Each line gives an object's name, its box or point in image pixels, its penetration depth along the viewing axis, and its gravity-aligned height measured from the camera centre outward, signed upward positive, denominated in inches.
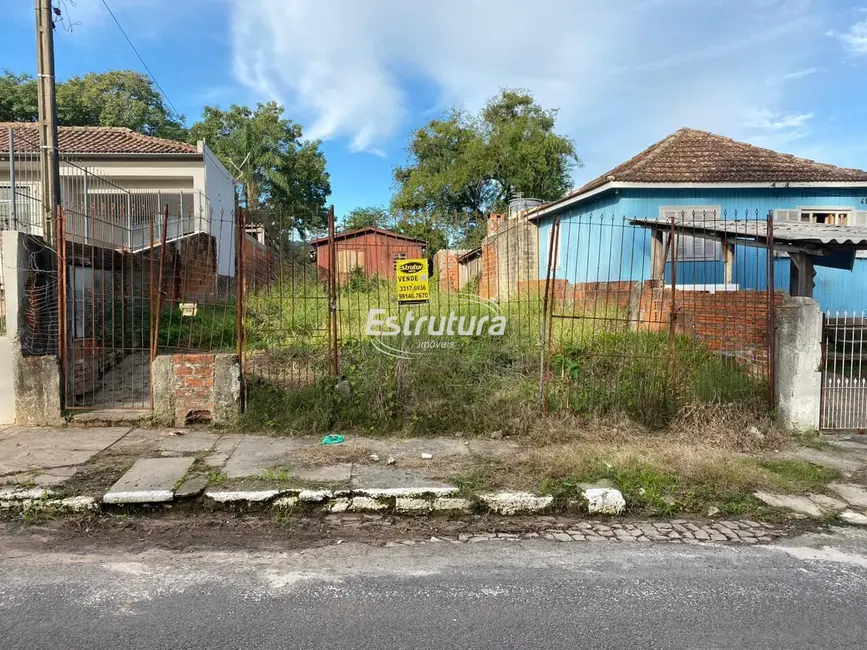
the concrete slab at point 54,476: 182.2 -59.6
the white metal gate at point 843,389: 249.6 -36.3
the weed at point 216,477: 182.9 -59.1
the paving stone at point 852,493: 179.8 -62.3
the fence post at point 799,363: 241.9 -24.3
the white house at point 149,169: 509.9 +160.4
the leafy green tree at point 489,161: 1054.4 +286.9
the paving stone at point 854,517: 167.5 -63.8
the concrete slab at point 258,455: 195.6 -58.5
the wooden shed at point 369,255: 262.1 +23.9
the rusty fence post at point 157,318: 244.1 -7.1
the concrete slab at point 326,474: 186.1 -59.0
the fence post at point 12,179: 263.6 +60.9
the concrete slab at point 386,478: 182.7 -59.6
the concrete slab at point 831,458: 212.4 -59.9
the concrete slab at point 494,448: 219.8 -58.7
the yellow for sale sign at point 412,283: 261.3 +10.4
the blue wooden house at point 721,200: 477.1 +98.6
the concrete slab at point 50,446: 199.5 -57.5
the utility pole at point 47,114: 257.3 +88.9
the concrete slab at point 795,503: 172.2 -62.9
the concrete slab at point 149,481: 170.6 -59.1
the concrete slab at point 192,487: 173.6 -59.7
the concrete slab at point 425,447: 219.1 -58.7
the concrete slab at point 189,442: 219.1 -57.6
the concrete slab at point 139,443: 215.9 -57.6
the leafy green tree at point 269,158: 1058.7 +304.8
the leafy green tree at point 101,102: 988.6 +398.3
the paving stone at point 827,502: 176.9 -63.1
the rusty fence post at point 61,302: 247.4 -0.3
